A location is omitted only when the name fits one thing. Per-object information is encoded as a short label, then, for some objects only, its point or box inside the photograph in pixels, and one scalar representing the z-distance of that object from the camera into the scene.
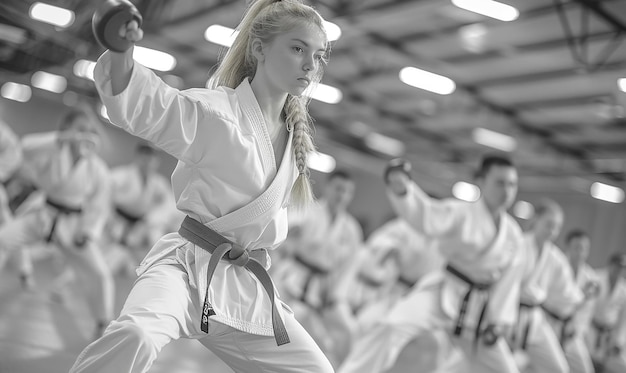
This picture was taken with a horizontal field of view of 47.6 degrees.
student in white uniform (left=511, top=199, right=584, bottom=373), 6.02
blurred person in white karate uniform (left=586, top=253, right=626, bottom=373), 8.66
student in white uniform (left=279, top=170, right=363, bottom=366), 7.12
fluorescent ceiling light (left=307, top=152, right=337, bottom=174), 23.30
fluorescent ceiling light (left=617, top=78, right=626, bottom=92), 9.03
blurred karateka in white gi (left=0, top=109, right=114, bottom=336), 6.33
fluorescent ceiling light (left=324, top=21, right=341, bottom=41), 8.99
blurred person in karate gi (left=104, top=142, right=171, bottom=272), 9.82
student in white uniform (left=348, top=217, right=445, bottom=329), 8.66
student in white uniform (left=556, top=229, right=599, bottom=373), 7.39
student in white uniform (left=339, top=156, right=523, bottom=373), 4.89
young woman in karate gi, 2.14
